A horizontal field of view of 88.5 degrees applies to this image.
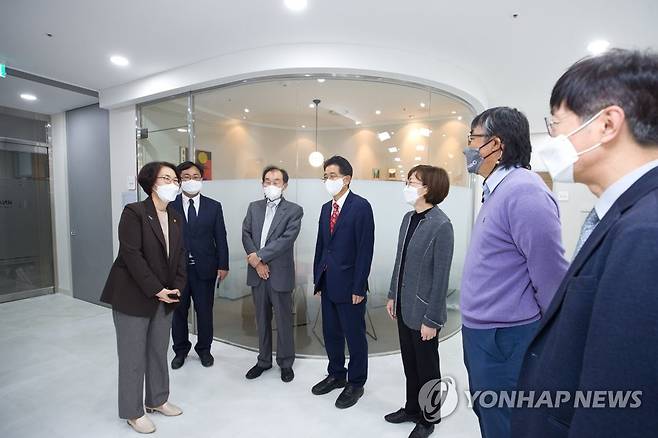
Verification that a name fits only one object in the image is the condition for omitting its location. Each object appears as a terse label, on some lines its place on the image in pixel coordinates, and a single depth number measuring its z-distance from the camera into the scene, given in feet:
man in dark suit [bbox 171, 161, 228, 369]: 10.10
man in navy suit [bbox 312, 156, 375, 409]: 8.32
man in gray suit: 9.45
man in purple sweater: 4.16
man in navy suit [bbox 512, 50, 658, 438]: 1.90
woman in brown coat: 6.66
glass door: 15.96
